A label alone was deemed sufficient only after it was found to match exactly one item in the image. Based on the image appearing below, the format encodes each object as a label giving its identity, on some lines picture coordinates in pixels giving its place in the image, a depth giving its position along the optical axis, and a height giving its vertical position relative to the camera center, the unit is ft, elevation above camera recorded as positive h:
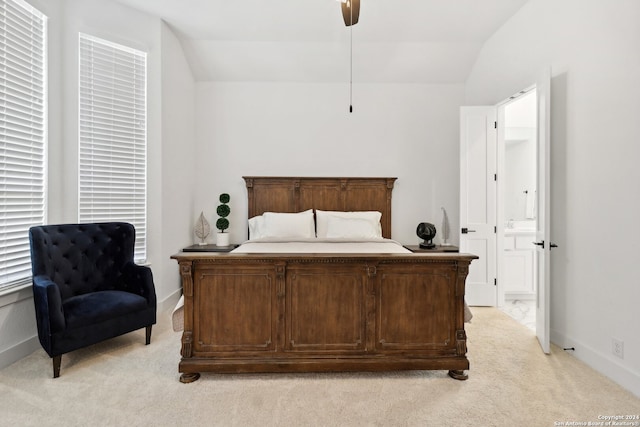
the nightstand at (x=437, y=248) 13.61 -1.49
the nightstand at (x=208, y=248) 13.36 -1.46
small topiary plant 14.37 +0.04
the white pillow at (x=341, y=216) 13.93 -0.17
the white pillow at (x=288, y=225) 13.30 -0.49
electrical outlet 7.42 -3.05
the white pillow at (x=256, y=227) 13.78 -0.59
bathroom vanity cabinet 13.88 -2.22
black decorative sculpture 14.08 -0.84
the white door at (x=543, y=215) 9.09 -0.05
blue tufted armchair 7.68 -2.01
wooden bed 7.50 -2.28
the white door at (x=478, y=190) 12.84 +0.90
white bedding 11.12 -1.18
